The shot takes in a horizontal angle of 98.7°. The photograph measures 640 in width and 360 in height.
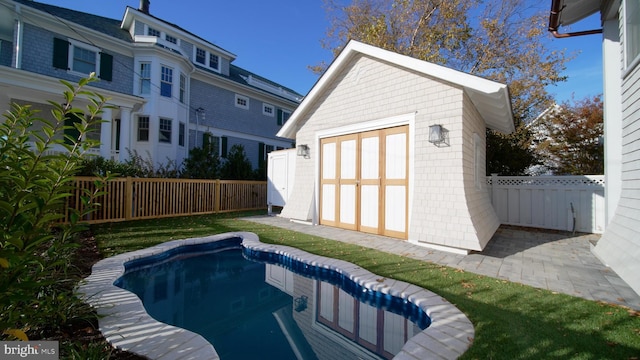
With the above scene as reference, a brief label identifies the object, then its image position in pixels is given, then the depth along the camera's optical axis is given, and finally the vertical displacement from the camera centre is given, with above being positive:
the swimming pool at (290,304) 2.32 -1.35
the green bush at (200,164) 12.22 +0.88
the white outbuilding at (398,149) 5.45 +0.91
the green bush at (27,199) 1.51 -0.11
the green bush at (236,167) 13.57 +0.84
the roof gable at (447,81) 5.21 +2.17
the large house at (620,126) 4.07 +1.10
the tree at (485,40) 11.45 +6.92
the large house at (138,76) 10.38 +4.95
